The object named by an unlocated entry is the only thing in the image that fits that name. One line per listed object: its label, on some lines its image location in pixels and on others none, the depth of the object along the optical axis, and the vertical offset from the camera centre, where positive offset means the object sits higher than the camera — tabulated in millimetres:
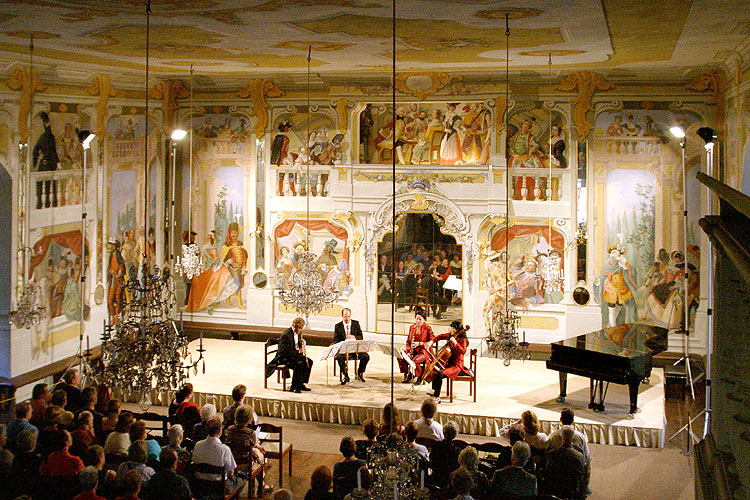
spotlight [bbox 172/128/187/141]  15779 +2133
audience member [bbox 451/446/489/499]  8102 -1903
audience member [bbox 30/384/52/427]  10141 -1605
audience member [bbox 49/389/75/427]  9406 -1562
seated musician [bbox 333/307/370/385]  14102 -1182
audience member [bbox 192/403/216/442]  9469 -1717
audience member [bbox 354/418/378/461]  9203 -1777
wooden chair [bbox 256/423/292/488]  10164 -2189
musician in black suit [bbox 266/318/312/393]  13586 -1449
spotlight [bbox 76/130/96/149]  13070 +1747
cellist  12914 -1477
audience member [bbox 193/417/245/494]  8820 -1860
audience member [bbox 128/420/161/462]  8461 -1660
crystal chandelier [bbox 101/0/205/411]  8797 -892
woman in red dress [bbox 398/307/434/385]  13539 -1292
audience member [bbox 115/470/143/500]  7227 -1763
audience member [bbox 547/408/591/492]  9156 -1869
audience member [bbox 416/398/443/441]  10086 -1839
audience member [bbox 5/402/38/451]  9320 -1658
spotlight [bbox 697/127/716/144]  10688 +1421
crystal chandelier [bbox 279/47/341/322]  13320 -414
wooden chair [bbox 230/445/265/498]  9484 -2111
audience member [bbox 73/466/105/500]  7350 -1767
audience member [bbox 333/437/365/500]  8203 -1914
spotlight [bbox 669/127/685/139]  13039 +1776
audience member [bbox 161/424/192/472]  8750 -1784
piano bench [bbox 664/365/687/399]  14598 -1962
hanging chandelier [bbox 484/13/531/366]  11680 -1028
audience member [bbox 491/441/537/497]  8180 -1988
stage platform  12133 -2009
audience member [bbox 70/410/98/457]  8875 -1731
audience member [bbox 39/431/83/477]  8047 -1793
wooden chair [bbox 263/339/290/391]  13603 -1715
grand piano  11844 -1298
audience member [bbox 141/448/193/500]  7797 -1912
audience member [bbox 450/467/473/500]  7340 -1796
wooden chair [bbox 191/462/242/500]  8664 -2103
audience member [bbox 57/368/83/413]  10719 -1566
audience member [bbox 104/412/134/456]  8783 -1711
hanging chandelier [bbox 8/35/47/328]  13164 -365
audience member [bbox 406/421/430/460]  8844 -1781
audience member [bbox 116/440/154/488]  8052 -1773
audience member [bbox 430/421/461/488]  8984 -1954
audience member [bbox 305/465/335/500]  7523 -1831
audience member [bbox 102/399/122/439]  9836 -1678
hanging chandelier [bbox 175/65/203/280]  15875 +130
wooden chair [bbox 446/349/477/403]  12961 -1728
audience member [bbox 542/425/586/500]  8914 -2056
